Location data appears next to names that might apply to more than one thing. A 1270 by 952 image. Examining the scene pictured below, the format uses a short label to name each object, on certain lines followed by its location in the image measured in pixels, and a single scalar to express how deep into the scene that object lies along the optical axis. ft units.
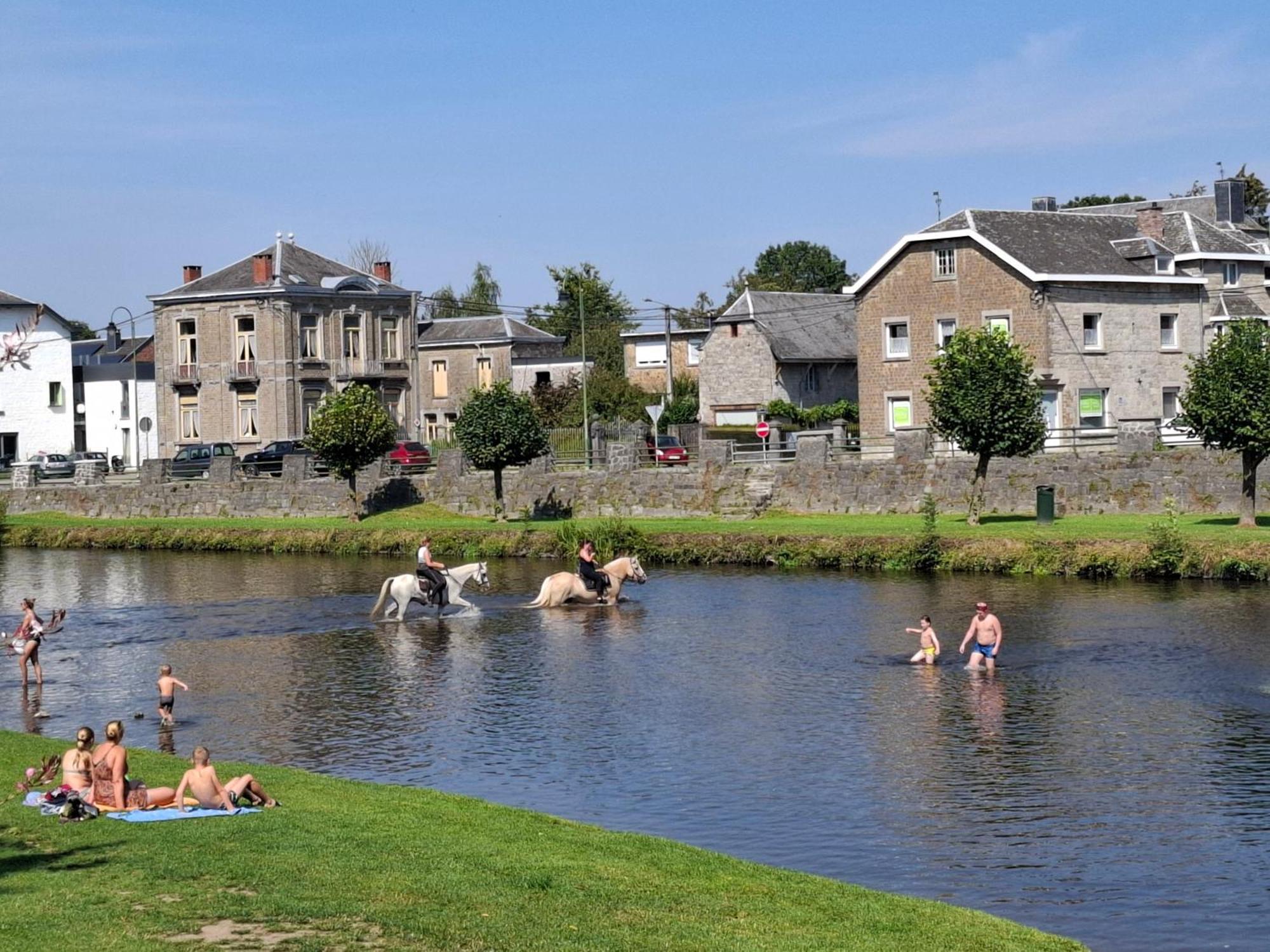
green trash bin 169.17
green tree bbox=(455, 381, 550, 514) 203.00
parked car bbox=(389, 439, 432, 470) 236.43
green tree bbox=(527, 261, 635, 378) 420.36
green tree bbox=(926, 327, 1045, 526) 171.01
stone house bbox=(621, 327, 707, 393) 339.36
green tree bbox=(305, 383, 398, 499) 210.18
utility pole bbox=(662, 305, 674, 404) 300.20
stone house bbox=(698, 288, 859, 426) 283.59
